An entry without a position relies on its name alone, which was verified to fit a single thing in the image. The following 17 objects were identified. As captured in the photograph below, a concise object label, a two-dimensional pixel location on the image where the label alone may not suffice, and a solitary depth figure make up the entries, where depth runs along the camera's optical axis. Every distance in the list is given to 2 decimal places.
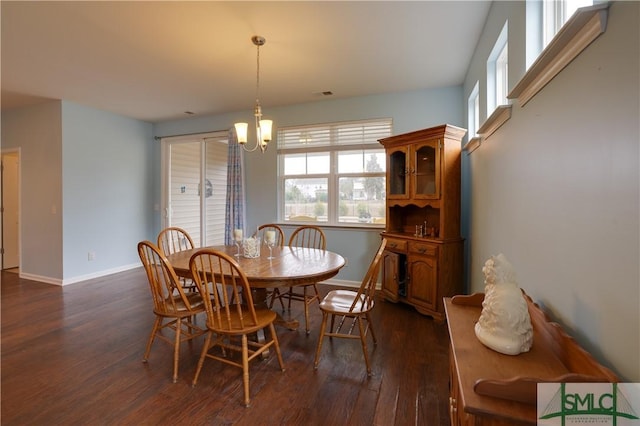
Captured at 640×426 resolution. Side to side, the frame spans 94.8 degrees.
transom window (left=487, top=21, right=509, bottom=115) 2.14
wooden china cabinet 2.97
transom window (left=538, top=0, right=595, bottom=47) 1.17
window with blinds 4.04
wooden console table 0.79
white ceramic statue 1.06
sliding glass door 5.25
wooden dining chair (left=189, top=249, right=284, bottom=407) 1.79
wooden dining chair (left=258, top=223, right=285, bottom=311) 2.99
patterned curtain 4.60
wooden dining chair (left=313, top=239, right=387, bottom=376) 2.07
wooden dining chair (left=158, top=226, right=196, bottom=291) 2.80
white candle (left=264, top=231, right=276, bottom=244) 2.72
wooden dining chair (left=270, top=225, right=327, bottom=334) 2.75
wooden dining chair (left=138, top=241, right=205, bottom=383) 1.95
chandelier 2.60
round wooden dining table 1.99
